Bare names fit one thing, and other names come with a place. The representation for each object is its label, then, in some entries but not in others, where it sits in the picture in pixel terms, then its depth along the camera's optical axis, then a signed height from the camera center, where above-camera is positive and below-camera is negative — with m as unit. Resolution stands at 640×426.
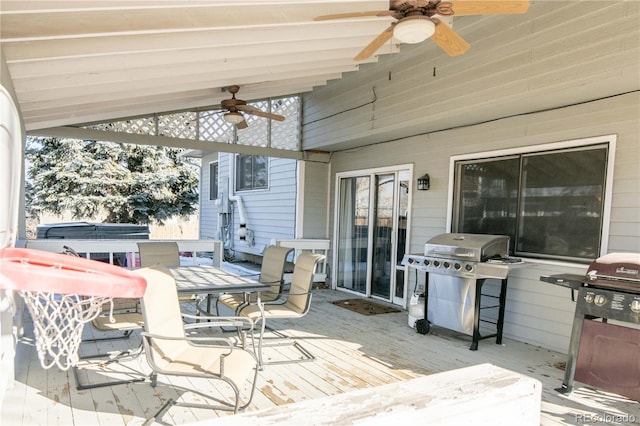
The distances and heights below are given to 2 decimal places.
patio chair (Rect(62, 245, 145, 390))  3.17 -1.17
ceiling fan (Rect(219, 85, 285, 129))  5.04 +1.07
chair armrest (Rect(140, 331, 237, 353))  2.37 -0.87
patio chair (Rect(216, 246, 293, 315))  4.33 -0.95
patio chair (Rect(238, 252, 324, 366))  3.77 -1.10
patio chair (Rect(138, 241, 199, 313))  4.78 -0.76
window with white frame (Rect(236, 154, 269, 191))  9.35 +0.53
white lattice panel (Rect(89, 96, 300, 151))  6.10 +1.08
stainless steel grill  4.17 -0.81
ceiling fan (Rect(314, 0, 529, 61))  2.49 +1.21
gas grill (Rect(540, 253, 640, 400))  2.93 -0.93
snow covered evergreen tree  13.46 +0.29
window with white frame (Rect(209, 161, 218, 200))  12.41 +0.39
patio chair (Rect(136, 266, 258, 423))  2.40 -1.06
